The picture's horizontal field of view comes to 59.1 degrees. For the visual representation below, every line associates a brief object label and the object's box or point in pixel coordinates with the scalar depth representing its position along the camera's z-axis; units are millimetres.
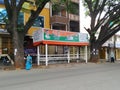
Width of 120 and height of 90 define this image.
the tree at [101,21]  13603
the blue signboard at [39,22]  14258
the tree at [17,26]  9443
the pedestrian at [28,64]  9280
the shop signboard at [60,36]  11237
